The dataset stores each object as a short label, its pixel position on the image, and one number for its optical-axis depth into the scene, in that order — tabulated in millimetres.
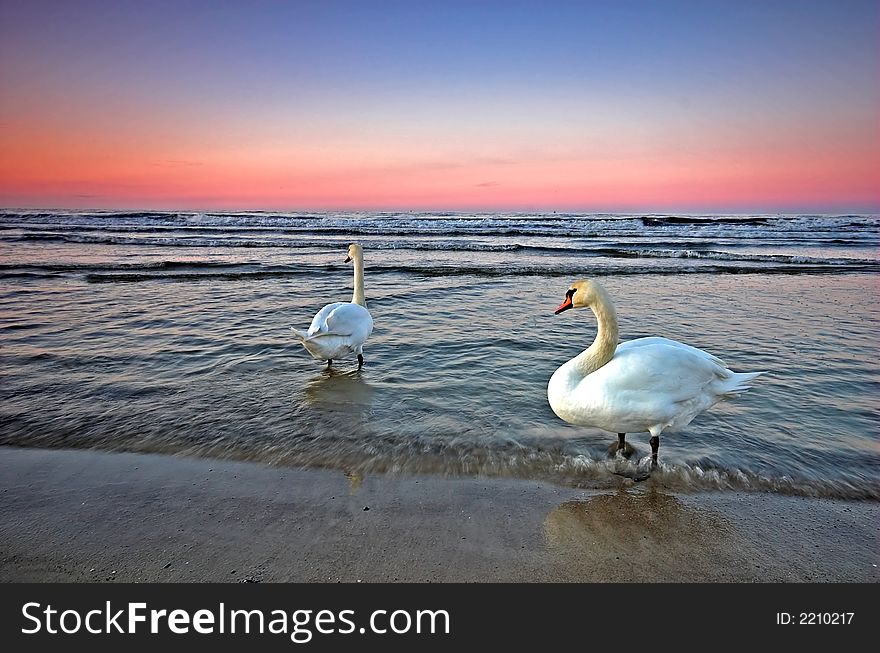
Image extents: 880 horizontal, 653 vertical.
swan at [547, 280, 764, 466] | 3848
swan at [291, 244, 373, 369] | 6316
